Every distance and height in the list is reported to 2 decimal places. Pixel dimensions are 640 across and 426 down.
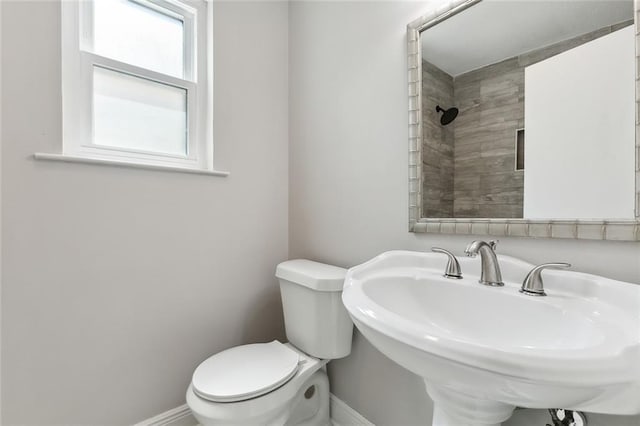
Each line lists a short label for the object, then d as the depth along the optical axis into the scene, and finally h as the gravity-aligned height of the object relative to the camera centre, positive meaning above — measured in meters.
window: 1.12 +0.58
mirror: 0.68 +0.27
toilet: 0.93 -0.59
